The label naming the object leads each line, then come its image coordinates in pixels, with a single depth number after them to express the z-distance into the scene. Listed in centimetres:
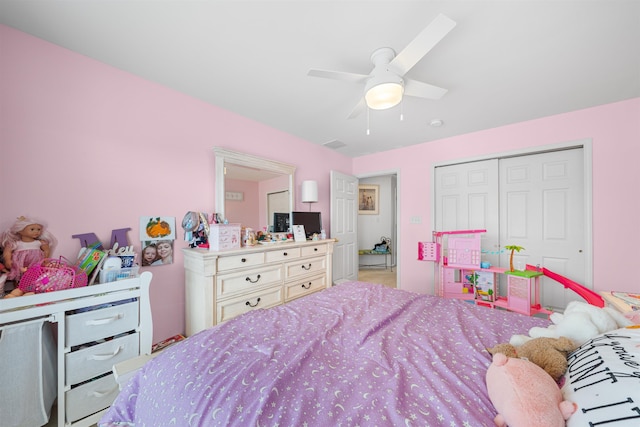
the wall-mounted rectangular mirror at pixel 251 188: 245
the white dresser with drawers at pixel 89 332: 124
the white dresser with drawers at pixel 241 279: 194
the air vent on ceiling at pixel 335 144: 349
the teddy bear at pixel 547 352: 76
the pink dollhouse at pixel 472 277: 248
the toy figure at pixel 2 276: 126
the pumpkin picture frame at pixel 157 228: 196
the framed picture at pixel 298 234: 285
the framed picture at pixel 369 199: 586
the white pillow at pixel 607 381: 52
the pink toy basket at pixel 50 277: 131
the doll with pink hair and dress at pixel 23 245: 139
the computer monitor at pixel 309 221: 309
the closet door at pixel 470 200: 312
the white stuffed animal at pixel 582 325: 89
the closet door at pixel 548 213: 264
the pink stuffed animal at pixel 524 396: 59
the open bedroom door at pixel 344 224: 374
